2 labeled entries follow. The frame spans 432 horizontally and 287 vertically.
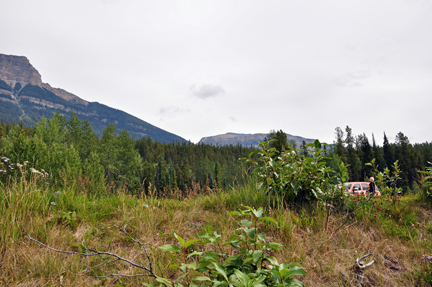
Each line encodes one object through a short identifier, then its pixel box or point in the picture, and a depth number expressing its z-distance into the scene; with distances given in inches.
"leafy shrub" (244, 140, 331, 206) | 145.3
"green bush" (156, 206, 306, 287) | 55.9
